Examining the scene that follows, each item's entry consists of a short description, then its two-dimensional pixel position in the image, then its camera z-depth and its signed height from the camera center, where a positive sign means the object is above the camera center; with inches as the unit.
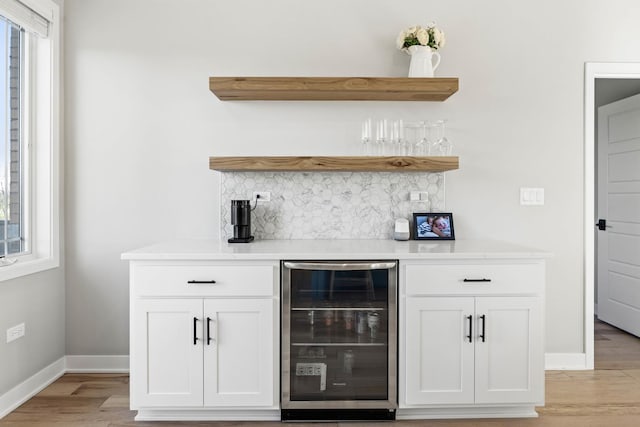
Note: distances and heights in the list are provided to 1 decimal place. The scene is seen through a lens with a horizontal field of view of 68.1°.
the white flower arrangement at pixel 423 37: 114.7 +41.9
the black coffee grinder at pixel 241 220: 111.5 -2.8
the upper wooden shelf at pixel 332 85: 108.8 +28.5
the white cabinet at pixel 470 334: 95.4 -25.6
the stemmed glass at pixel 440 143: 120.5 +16.6
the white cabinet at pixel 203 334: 94.3 -25.2
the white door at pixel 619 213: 154.2 -1.6
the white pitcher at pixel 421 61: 115.3 +36.0
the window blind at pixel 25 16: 99.4 +42.7
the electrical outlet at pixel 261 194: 122.1 +3.4
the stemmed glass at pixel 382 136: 115.7 +17.6
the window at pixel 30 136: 105.3 +17.0
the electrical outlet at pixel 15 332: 101.0 -27.0
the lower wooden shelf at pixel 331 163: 109.3 +10.5
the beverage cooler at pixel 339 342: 95.4 -27.4
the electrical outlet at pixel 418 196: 121.3 +3.1
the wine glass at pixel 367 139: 115.9 +17.0
